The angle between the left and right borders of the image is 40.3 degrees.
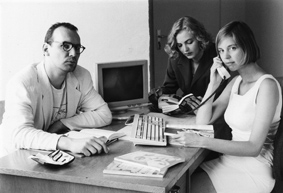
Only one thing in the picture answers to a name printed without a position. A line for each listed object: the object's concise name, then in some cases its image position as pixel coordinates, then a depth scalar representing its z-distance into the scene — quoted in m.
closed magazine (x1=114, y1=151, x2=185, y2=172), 1.41
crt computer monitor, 2.38
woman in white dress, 1.72
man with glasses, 1.76
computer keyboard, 1.75
